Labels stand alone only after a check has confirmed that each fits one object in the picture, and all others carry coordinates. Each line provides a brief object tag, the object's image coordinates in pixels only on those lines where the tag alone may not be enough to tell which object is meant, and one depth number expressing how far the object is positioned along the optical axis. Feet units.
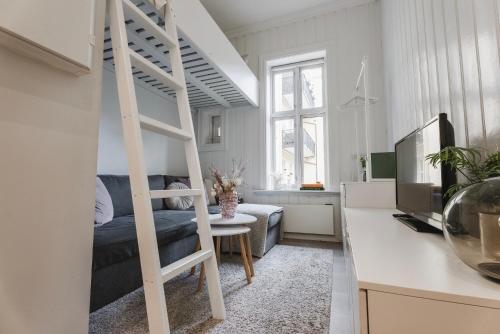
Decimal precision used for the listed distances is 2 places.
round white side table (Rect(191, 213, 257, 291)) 5.96
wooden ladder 3.26
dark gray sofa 4.51
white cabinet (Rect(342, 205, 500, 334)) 1.59
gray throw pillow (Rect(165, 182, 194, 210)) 9.52
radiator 10.66
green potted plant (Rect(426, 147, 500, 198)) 2.54
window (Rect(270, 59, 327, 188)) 12.12
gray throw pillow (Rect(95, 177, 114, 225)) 6.20
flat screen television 3.22
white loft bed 6.69
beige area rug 4.39
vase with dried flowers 6.86
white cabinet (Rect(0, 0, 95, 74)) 2.24
